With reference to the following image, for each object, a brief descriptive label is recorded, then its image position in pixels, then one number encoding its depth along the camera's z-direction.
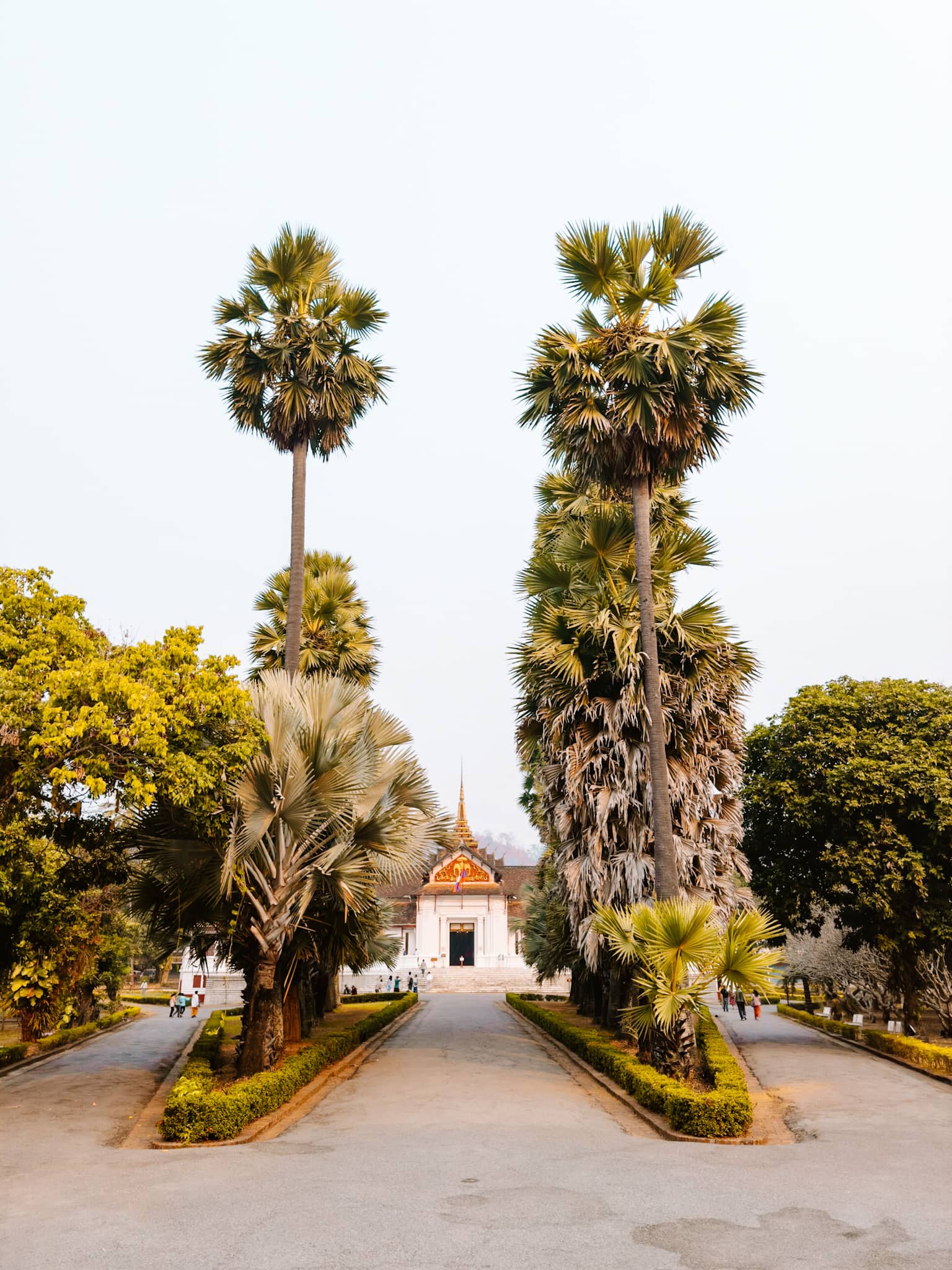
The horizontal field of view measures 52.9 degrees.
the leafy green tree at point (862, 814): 19.86
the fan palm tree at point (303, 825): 13.71
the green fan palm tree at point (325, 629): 22.17
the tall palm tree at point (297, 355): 18.69
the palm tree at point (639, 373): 16.27
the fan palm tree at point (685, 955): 12.67
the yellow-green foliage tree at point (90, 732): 12.23
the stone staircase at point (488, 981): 52.84
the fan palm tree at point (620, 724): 16.75
